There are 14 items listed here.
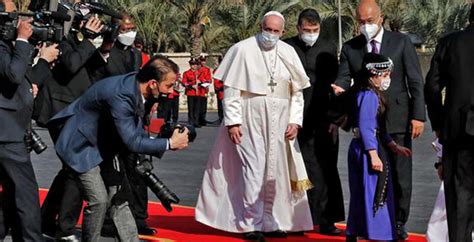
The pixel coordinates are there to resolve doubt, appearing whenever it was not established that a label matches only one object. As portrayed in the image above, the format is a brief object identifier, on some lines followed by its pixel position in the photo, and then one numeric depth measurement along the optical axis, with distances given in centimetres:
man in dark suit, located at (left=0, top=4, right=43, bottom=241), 788
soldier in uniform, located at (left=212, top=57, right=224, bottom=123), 2896
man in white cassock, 951
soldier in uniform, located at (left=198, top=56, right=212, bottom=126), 2948
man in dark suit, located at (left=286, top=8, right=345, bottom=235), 1009
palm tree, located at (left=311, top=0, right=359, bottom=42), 4759
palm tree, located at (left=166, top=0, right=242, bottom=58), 4375
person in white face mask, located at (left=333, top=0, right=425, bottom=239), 954
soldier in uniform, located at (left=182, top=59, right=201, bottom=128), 2920
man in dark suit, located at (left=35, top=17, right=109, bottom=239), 905
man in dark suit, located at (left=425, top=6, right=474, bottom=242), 719
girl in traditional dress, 870
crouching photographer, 725
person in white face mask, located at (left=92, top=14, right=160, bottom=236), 949
